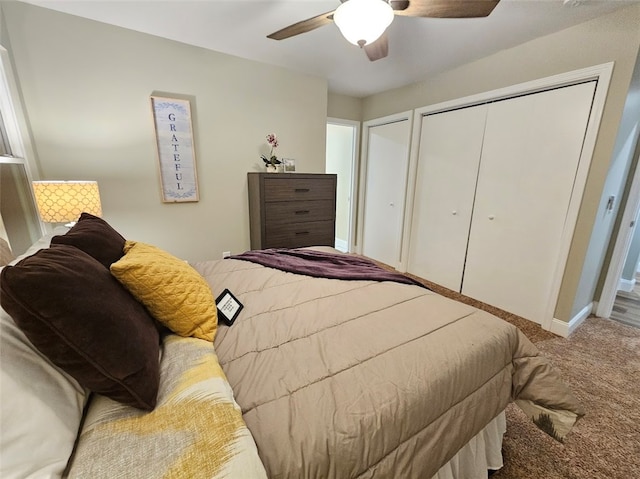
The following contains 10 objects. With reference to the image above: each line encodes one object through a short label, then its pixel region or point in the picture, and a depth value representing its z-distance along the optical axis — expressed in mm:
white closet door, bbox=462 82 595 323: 2119
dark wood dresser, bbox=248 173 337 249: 2775
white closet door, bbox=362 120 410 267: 3475
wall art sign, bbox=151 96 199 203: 2428
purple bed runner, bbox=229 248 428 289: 1630
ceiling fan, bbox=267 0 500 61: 1197
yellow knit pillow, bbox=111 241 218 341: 845
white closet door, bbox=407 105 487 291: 2754
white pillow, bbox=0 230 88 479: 450
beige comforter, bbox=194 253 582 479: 698
